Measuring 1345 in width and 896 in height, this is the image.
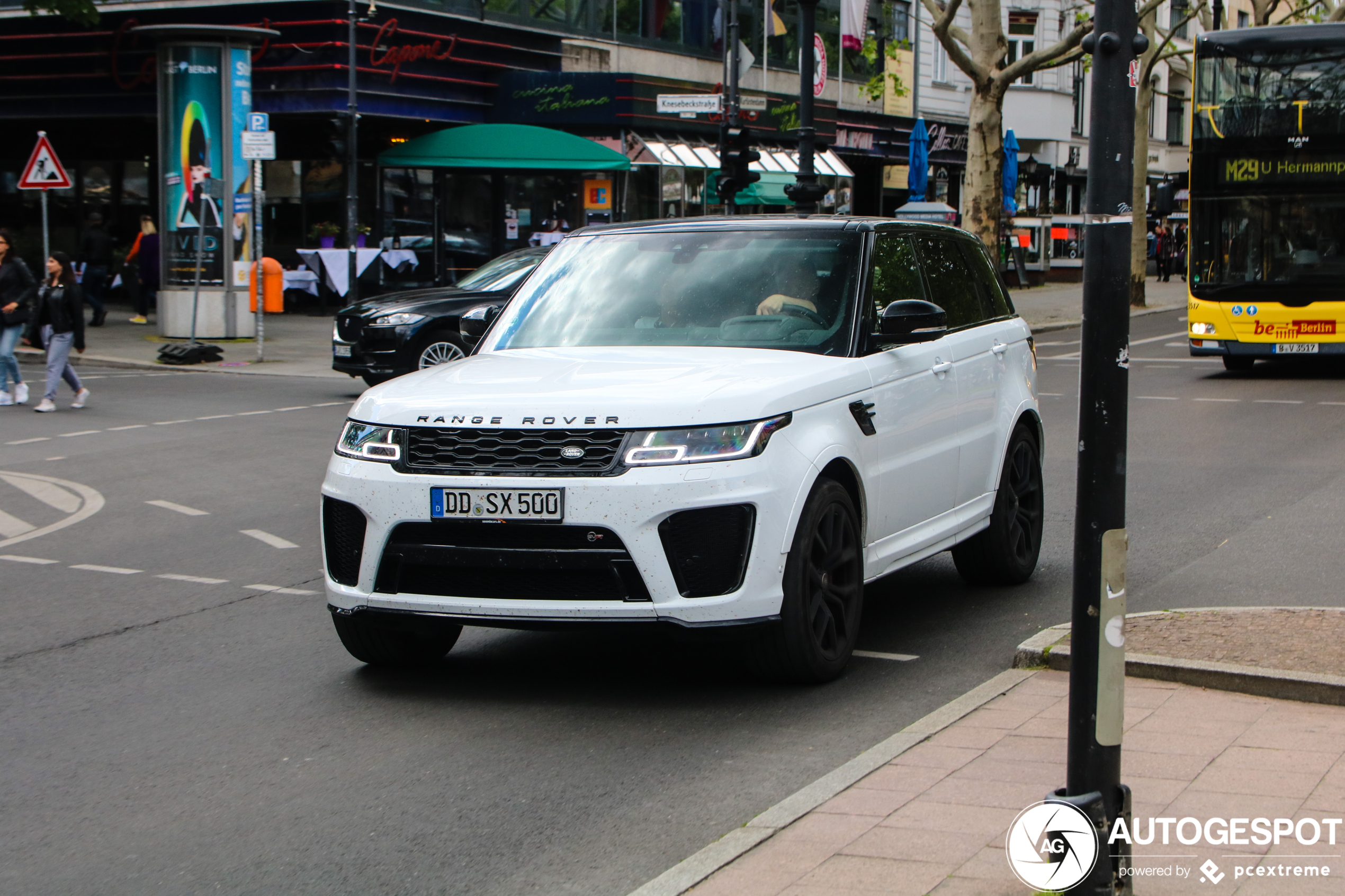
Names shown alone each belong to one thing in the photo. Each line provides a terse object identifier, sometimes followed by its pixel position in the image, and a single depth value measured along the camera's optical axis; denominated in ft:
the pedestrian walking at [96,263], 95.61
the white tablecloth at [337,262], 100.27
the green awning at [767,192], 125.70
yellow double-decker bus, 65.72
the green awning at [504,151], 101.91
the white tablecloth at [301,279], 104.06
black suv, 57.21
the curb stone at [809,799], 13.01
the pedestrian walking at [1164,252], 189.47
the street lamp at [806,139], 72.33
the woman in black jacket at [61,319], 55.06
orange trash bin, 96.02
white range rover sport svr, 17.92
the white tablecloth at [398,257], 102.89
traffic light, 78.69
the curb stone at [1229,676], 17.90
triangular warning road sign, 75.41
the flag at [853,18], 115.85
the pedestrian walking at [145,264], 93.71
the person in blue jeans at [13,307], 55.88
